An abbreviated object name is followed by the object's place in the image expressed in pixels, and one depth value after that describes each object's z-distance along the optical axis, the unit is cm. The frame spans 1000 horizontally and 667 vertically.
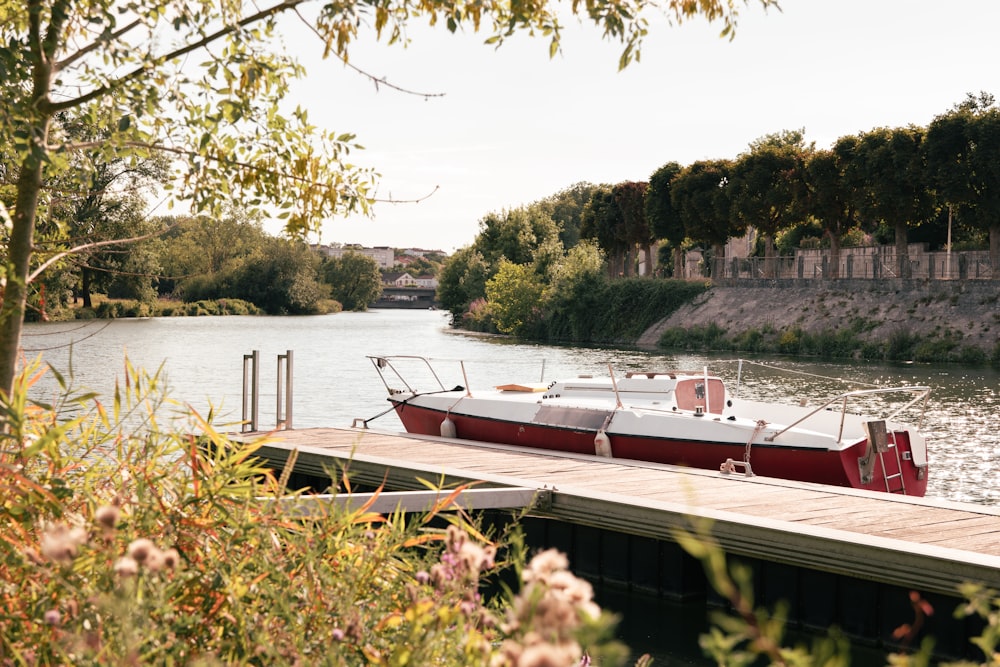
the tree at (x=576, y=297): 6362
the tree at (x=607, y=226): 7550
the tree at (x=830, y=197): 5441
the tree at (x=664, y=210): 6775
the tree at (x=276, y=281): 10394
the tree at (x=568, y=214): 11781
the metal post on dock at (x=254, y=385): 1605
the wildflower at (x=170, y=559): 292
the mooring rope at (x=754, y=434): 1320
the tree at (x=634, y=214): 7306
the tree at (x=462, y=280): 8256
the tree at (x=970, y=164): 4609
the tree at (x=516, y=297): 6825
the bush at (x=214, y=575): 292
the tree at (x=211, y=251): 9875
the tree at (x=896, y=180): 4934
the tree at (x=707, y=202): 6206
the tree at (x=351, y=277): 12544
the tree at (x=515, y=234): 8194
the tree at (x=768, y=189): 5766
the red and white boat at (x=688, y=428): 1276
